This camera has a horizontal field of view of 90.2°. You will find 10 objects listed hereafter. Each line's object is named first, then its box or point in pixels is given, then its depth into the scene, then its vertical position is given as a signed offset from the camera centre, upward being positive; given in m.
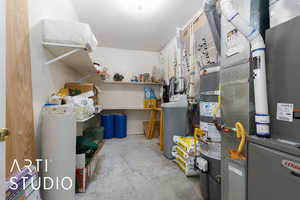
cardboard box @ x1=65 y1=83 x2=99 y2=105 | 2.25 +0.21
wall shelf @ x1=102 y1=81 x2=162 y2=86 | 3.97 +0.49
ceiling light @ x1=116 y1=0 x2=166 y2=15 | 2.33 +1.54
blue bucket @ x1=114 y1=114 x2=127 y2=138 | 3.87 -0.65
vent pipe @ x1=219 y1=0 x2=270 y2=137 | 0.73 +0.14
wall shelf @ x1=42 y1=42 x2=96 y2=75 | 1.45 +0.53
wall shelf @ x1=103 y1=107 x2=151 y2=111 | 4.16 -0.25
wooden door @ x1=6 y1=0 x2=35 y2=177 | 0.99 +0.10
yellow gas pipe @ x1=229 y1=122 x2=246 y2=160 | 0.79 -0.21
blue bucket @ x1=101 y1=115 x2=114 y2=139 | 3.77 -0.63
